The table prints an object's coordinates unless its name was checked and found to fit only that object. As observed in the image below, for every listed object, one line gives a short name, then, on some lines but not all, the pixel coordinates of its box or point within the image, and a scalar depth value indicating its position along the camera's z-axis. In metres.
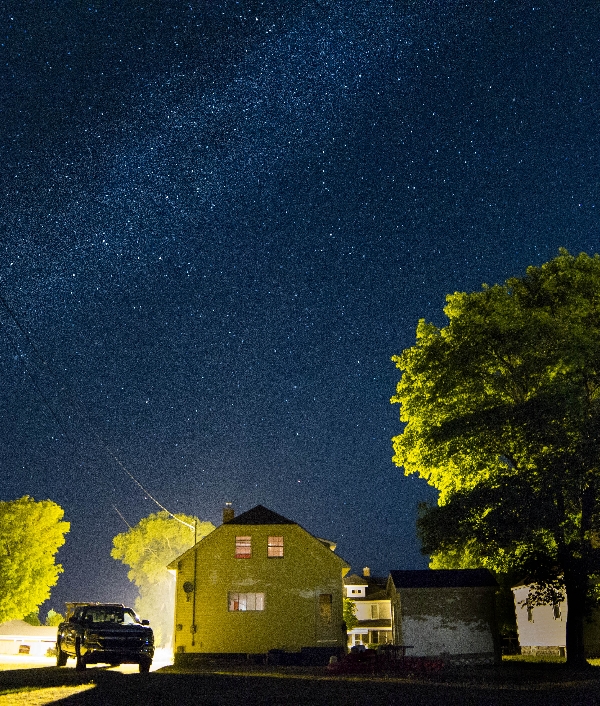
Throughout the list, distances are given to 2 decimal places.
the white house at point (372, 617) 75.75
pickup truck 22.45
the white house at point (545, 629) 40.34
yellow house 40.97
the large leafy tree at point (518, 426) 25.78
